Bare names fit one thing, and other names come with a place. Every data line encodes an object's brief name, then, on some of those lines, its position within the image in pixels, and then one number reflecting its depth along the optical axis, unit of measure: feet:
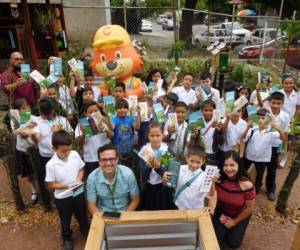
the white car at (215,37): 50.09
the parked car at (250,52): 42.75
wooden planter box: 8.11
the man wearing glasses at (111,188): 9.25
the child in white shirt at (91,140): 11.93
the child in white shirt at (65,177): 9.80
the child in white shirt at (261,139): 12.19
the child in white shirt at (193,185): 9.34
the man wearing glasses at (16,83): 15.79
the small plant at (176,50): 30.86
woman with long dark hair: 9.61
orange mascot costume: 17.71
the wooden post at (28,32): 22.64
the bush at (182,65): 31.01
